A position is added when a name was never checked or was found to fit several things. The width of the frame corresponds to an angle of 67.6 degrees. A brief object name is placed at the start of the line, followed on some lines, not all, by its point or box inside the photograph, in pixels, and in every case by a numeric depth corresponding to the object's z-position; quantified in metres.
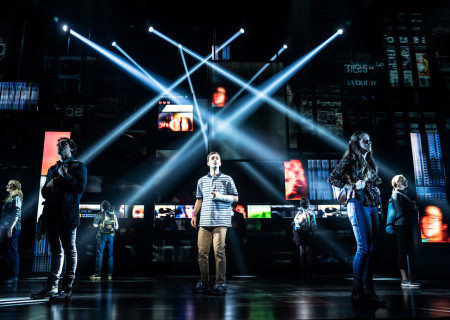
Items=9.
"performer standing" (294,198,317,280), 7.02
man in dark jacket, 3.38
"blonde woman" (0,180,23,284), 5.64
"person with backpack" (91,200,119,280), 7.46
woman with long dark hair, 3.04
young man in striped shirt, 4.10
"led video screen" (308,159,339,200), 9.01
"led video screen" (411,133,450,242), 7.12
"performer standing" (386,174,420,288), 5.27
